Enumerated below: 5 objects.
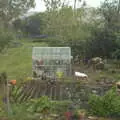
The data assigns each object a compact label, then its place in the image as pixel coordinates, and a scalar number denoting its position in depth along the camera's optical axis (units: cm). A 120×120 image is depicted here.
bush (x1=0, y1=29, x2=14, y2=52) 1481
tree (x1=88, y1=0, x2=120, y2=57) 1436
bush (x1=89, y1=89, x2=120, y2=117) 620
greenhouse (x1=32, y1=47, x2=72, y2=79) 1139
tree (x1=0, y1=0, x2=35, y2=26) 2544
